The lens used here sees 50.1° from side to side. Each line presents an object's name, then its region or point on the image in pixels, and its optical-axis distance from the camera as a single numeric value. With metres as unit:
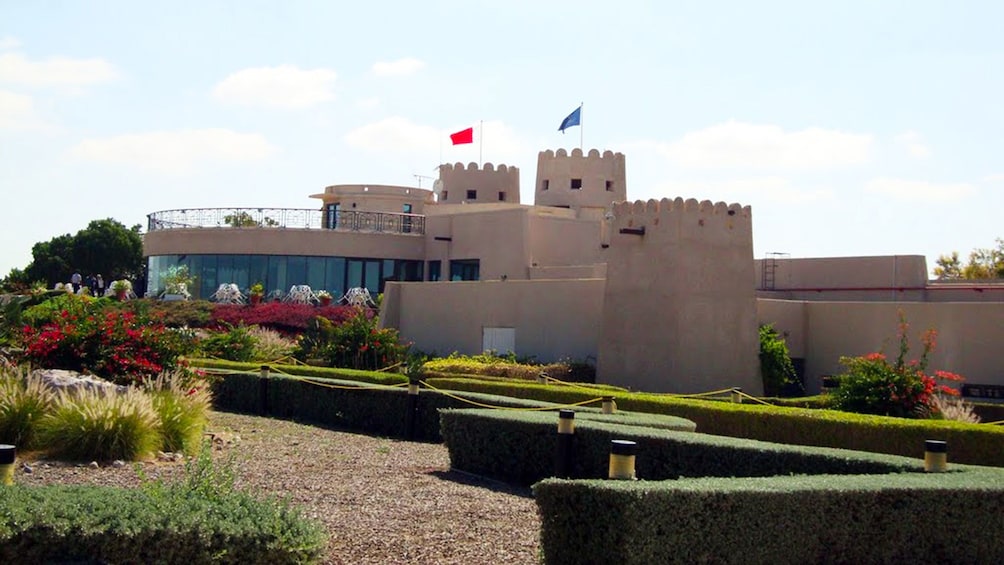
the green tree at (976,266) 54.12
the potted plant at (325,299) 41.62
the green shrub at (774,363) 24.84
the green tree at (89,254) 75.75
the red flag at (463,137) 48.22
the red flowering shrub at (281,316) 38.44
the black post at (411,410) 17.56
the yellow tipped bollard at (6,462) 7.57
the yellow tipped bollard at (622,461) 7.88
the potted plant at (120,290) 41.59
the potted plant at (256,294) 41.72
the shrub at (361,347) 26.53
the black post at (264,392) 21.08
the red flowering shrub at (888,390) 17.72
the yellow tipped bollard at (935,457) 9.46
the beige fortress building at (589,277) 24.41
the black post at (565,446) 12.00
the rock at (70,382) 14.44
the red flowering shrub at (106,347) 15.90
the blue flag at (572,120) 43.62
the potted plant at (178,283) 44.72
